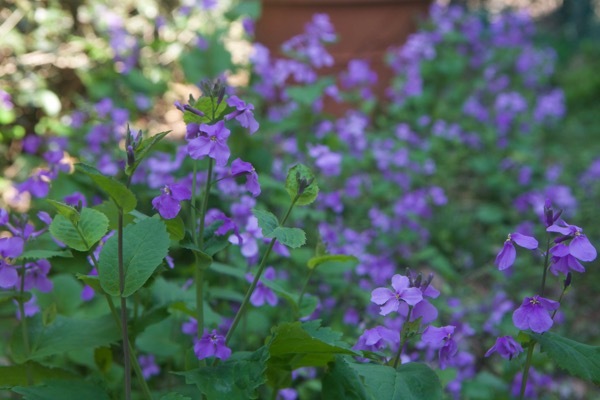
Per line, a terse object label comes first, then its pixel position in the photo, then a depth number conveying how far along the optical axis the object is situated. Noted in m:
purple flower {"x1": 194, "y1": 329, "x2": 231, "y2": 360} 0.78
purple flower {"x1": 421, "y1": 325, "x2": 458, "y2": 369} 0.77
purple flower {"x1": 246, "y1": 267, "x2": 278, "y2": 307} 0.89
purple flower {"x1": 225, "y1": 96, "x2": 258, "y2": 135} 0.77
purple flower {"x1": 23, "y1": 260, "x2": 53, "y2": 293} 0.83
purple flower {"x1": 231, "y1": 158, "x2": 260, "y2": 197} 0.78
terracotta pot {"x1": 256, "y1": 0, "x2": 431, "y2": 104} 2.13
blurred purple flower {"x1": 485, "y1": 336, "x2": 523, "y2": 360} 0.77
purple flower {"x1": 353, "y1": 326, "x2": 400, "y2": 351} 0.78
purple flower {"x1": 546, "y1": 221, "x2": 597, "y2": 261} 0.75
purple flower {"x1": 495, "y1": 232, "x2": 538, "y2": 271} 0.75
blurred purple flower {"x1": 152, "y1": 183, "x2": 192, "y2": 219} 0.76
